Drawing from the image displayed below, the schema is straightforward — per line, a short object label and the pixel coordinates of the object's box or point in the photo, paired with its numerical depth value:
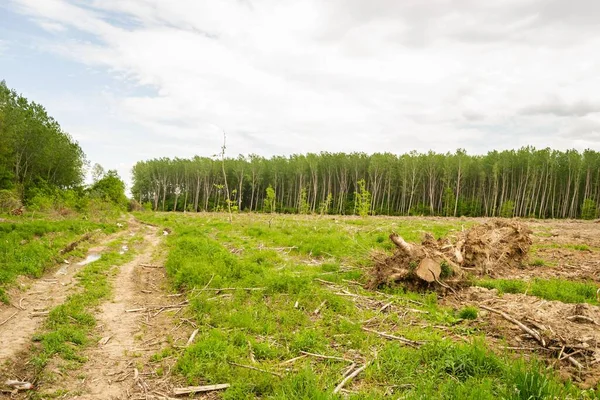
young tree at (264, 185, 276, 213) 39.05
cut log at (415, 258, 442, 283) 9.67
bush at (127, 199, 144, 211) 69.38
